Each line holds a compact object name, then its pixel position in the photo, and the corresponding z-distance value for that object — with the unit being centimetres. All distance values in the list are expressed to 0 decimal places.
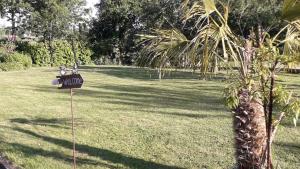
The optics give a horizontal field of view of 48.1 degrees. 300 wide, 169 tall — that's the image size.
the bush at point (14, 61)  1984
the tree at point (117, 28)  2818
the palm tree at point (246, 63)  301
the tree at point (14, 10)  2490
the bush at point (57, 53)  2402
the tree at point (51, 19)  2454
